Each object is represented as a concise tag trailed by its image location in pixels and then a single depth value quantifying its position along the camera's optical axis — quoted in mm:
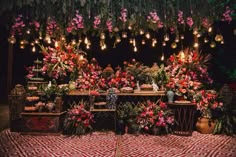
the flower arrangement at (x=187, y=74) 5914
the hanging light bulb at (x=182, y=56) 6480
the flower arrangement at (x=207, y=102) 5828
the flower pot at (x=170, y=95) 5812
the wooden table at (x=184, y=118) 5660
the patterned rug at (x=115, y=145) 4270
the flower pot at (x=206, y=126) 5797
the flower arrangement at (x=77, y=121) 5667
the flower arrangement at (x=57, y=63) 6453
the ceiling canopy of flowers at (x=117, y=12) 4816
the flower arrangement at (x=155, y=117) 5621
